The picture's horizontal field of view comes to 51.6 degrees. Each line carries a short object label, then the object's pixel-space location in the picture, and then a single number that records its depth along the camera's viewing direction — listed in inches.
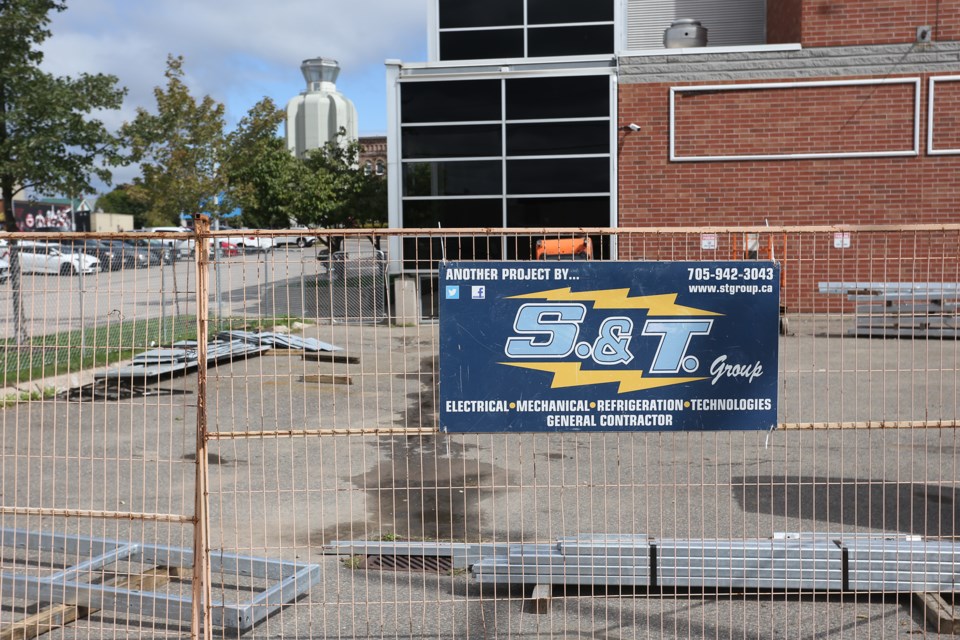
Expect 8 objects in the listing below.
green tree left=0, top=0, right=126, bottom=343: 585.9
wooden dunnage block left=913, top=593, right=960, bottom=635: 203.3
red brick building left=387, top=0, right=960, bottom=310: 808.9
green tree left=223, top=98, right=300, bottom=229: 1001.5
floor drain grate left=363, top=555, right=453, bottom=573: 246.7
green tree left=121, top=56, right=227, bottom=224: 947.3
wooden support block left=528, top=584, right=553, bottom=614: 217.2
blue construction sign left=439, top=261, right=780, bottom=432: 194.1
